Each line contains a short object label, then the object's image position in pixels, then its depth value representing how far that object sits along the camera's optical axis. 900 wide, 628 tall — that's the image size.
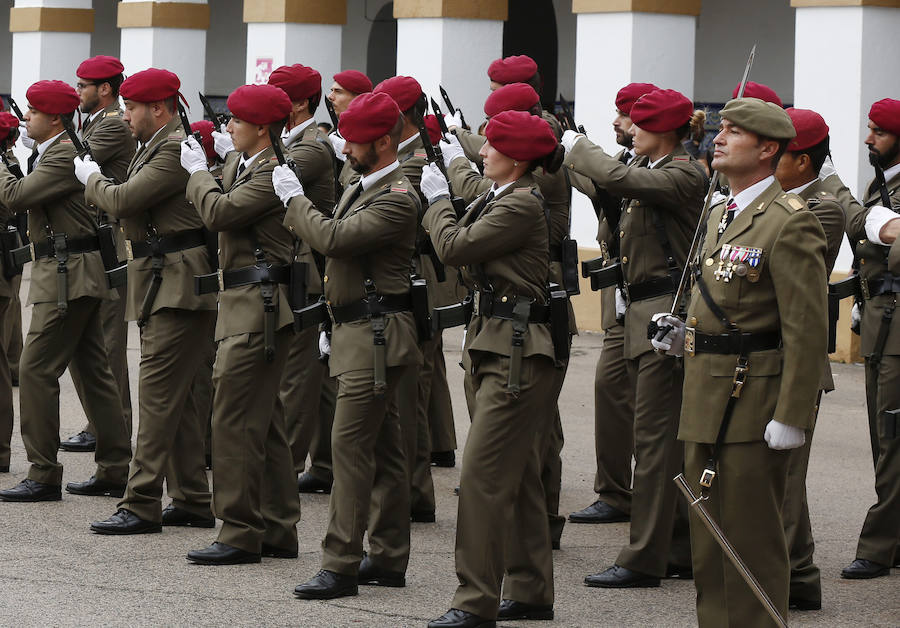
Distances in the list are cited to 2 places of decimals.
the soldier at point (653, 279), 12.65
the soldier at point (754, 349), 9.45
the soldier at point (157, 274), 13.77
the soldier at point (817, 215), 12.05
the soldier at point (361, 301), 11.87
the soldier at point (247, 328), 12.85
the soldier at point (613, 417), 14.98
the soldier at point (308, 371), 15.12
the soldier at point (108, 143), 15.77
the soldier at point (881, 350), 13.20
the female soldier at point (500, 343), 11.03
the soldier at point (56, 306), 15.23
